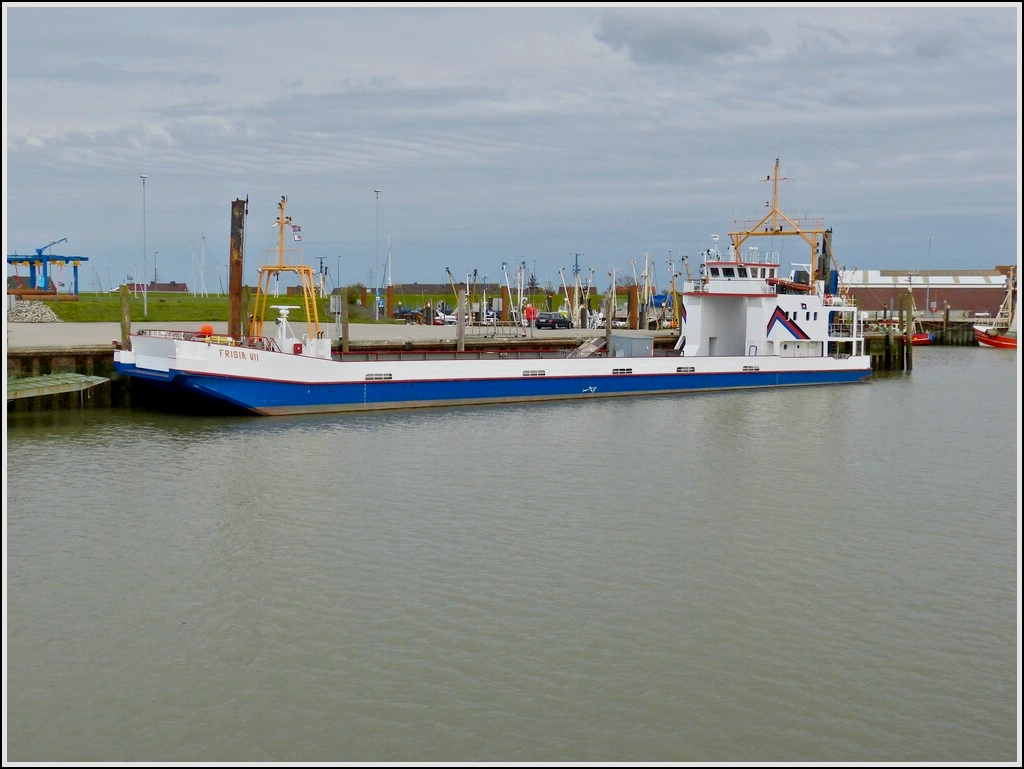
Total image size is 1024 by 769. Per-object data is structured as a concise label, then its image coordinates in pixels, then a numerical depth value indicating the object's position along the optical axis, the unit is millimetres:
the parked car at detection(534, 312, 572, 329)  70500
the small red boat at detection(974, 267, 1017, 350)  76812
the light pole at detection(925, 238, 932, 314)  117250
